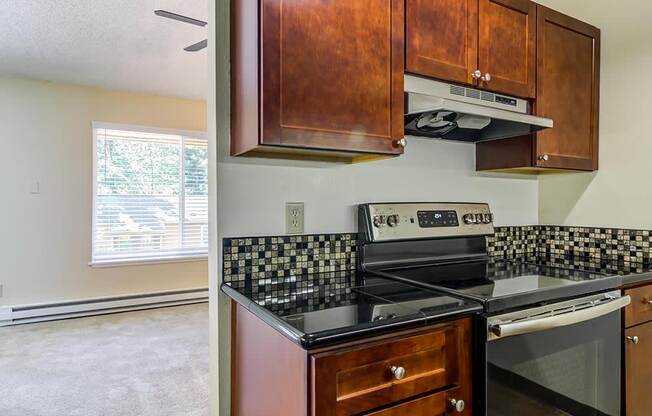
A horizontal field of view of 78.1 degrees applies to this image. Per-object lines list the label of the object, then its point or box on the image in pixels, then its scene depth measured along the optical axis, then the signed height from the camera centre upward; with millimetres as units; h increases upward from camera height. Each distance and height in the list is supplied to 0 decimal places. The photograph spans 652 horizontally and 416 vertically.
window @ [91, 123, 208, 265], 4301 +86
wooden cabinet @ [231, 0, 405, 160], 1198 +404
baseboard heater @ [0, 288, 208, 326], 3831 -1078
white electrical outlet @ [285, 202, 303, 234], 1589 -59
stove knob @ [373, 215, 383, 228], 1684 -77
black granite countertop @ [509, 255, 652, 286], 1593 -295
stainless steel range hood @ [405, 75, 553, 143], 1477 +354
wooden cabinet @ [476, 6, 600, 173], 1849 +467
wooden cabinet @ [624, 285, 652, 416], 1590 -603
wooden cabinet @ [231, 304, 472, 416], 911 -433
